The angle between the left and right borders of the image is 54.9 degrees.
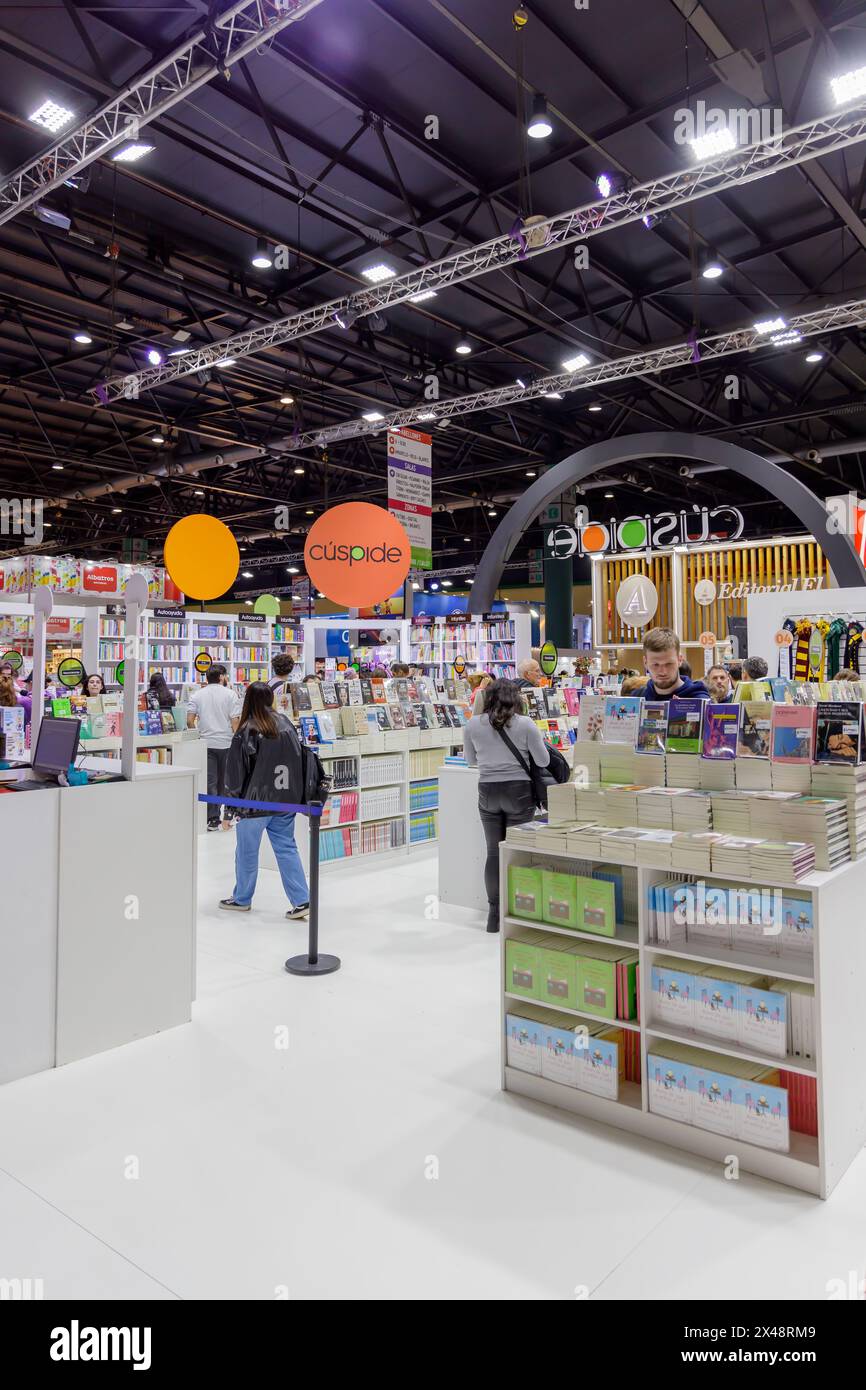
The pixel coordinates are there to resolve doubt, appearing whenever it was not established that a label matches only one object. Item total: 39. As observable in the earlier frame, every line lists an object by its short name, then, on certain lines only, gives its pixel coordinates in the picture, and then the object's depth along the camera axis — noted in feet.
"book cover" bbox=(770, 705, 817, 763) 10.19
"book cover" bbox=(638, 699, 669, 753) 11.34
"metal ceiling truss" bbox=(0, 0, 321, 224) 16.08
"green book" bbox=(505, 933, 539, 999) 10.75
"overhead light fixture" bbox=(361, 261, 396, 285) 27.11
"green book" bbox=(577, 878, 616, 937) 10.28
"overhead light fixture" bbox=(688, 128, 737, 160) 19.26
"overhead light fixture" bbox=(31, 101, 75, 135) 18.94
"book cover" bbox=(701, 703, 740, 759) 10.79
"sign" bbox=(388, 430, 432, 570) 32.55
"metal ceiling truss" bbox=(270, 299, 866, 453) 29.07
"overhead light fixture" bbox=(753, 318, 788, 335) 28.55
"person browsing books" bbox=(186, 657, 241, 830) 26.94
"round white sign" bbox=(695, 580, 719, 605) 37.02
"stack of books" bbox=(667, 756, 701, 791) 11.11
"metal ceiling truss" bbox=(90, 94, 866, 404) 19.06
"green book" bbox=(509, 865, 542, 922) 10.89
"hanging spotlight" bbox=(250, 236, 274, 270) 26.72
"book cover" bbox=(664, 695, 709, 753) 11.09
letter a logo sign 34.67
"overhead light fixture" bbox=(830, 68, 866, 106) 17.17
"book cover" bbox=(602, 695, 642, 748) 11.61
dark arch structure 25.90
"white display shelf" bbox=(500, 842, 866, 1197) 8.64
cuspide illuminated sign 32.32
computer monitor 11.92
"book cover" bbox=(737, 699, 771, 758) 10.66
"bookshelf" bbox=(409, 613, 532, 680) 44.60
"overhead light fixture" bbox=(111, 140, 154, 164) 19.38
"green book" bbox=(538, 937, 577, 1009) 10.38
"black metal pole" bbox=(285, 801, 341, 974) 15.16
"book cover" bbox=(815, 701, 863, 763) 9.87
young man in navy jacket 14.26
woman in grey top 17.12
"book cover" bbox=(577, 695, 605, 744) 11.92
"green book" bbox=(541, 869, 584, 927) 10.55
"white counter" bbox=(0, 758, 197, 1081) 11.32
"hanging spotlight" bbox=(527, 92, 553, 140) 19.30
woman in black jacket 17.74
